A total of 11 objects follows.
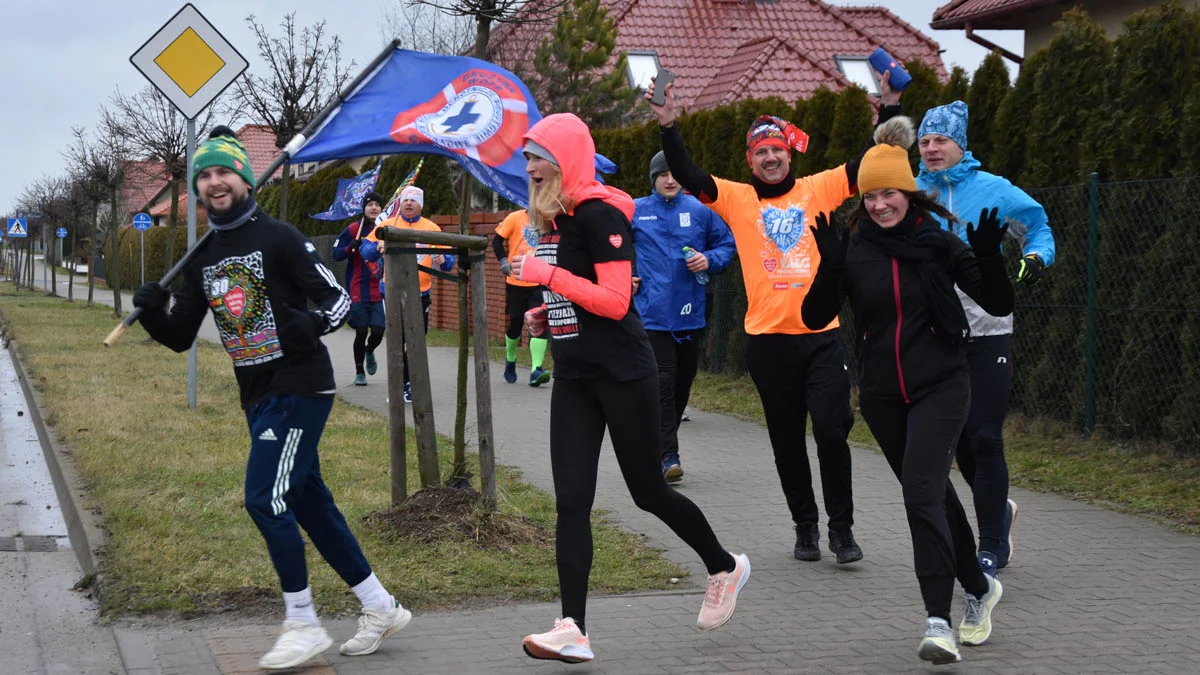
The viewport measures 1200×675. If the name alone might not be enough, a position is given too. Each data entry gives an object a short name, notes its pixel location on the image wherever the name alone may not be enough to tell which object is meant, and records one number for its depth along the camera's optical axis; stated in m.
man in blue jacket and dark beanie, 8.69
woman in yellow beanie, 4.84
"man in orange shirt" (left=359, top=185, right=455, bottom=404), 11.35
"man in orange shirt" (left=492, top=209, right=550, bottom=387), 11.24
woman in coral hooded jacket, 4.90
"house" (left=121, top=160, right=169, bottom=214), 35.69
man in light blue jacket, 5.94
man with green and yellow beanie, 4.84
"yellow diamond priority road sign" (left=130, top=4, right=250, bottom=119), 11.70
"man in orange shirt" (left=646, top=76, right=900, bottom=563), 6.42
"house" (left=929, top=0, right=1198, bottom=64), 17.36
